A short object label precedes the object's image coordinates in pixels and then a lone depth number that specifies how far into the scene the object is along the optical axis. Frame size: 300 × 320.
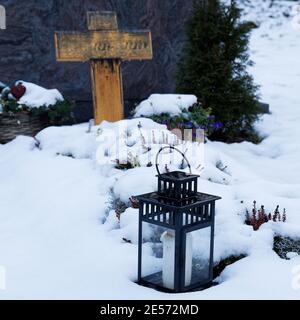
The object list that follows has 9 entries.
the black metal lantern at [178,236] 4.02
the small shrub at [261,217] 4.95
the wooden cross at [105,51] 7.93
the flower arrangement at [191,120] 7.89
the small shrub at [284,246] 4.65
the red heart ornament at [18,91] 8.34
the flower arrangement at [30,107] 8.04
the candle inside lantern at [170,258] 4.12
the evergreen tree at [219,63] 8.52
